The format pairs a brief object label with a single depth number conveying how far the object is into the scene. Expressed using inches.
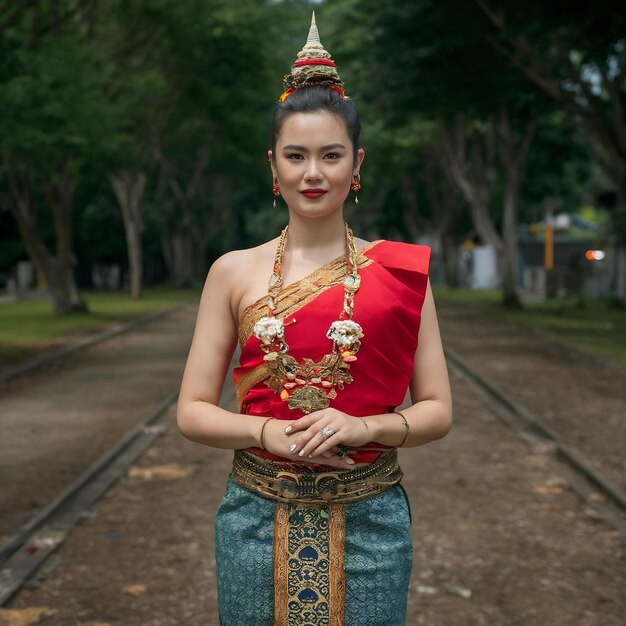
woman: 100.0
